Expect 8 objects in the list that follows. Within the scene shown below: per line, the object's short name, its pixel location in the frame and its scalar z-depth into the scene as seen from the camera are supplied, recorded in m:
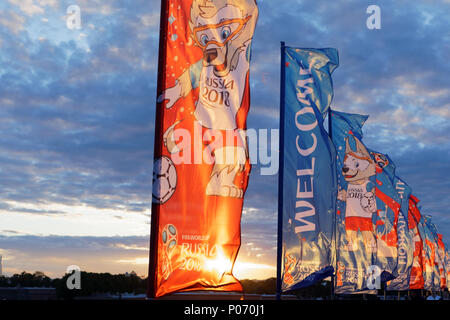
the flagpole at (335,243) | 21.30
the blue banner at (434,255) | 65.71
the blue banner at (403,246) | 41.88
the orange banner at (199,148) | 13.27
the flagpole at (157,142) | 12.82
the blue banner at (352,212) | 29.16
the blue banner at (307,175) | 19.64
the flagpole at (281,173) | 19.16
